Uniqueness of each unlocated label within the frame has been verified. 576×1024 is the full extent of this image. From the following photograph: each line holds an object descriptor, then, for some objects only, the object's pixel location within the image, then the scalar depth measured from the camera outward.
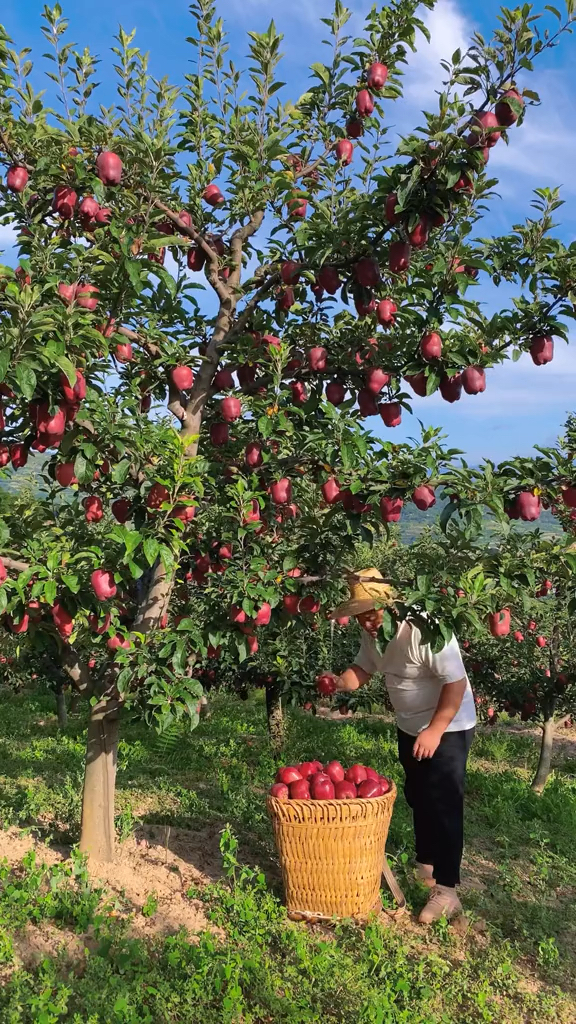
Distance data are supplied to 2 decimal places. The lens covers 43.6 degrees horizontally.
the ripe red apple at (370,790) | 3.51
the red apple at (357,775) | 3.71
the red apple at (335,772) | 3.69
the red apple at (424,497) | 2.98
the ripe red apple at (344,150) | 3.50
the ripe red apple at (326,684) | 4.38
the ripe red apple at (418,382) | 3.00
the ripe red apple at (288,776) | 3.65
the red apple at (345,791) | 3.51
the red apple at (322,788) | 3.49
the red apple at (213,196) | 3.80
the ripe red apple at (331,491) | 3.20
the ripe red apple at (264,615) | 3.22
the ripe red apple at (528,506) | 2.93
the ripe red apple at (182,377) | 3.57
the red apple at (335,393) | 3.57
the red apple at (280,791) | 3.50
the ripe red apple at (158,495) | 3.16
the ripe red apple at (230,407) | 3.48
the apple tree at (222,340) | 2.74
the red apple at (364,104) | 3.38
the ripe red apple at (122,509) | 3.46
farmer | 3.56
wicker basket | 3.34
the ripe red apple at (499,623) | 3.25
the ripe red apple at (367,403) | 3.28
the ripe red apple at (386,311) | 3.08
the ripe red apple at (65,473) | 3.03
